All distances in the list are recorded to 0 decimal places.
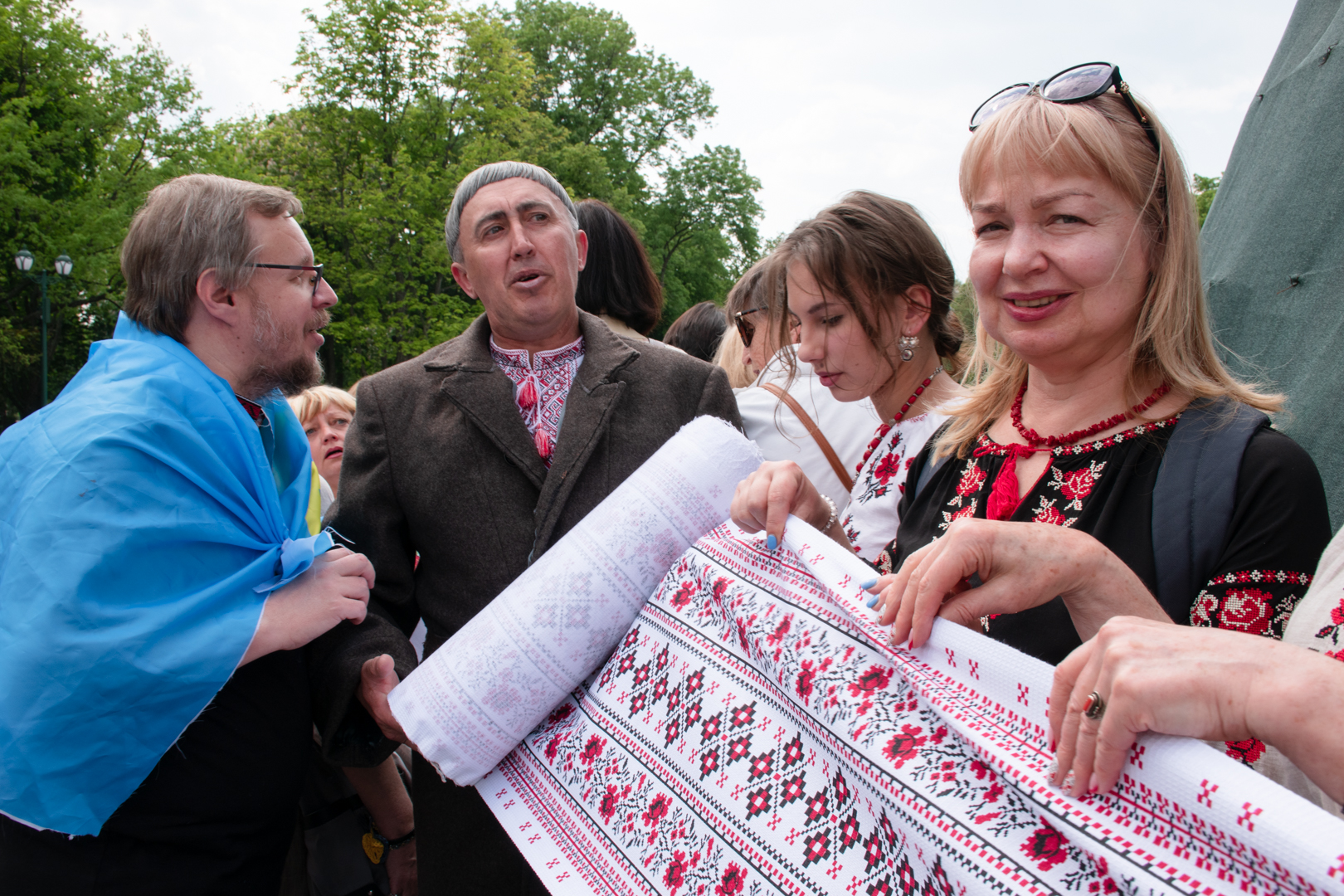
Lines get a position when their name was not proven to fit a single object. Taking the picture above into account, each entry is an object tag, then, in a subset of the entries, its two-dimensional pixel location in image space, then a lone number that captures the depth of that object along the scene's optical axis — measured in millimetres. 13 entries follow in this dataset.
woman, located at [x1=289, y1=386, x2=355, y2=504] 4359
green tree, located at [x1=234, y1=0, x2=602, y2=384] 19172
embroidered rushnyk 793
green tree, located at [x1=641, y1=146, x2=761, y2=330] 31006
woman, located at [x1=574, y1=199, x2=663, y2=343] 3967
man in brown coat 2396
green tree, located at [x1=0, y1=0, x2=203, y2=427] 18891
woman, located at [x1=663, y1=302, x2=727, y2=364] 5977
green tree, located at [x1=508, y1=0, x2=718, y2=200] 30047
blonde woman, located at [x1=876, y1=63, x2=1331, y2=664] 1183
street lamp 16703
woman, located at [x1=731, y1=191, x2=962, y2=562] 2447
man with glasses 1734
